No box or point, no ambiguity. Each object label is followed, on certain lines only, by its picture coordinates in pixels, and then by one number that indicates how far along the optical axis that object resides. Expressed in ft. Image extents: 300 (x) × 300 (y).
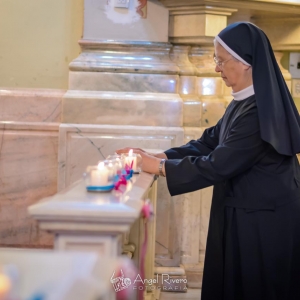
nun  10.01
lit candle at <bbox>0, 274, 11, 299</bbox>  5.24
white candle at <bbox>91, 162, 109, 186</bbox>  8.53
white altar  7.70
